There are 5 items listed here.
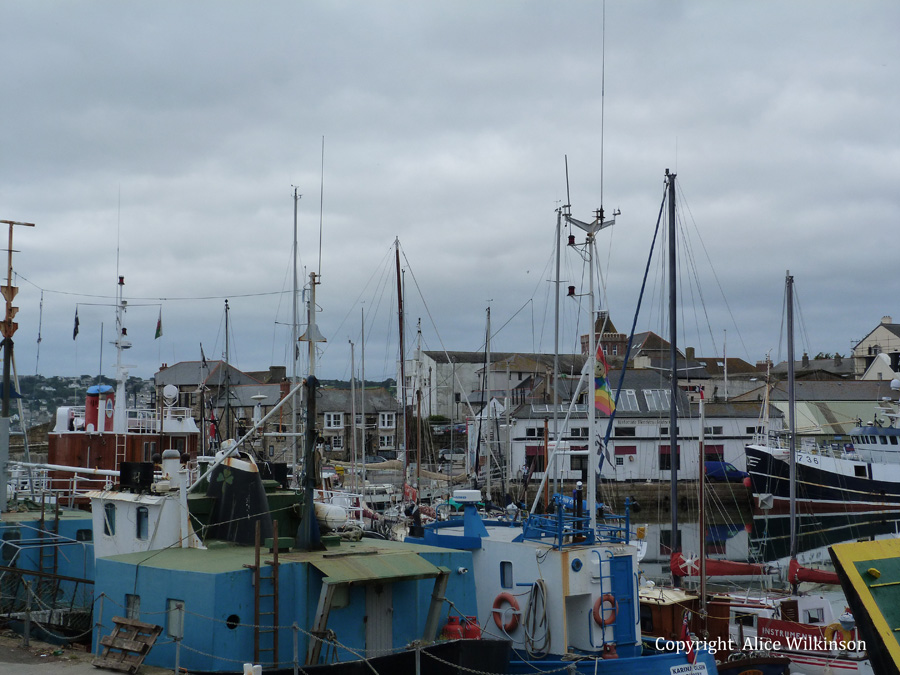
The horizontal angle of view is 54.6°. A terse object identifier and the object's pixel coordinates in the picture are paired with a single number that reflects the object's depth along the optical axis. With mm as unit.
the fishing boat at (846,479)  58344
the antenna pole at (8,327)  20434
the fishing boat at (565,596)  17438
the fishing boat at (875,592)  12242
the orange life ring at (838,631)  22645
